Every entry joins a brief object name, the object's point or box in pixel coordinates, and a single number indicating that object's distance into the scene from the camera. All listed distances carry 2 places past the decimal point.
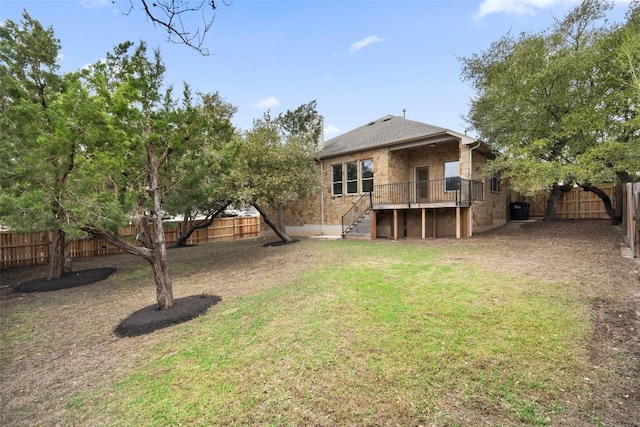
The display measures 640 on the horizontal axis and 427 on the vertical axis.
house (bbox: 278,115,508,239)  11.68
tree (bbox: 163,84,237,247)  5.03
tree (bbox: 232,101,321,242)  10.52
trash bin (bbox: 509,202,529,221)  15.28
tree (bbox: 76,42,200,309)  4.23
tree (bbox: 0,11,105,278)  4.16
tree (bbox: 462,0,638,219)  8.61
